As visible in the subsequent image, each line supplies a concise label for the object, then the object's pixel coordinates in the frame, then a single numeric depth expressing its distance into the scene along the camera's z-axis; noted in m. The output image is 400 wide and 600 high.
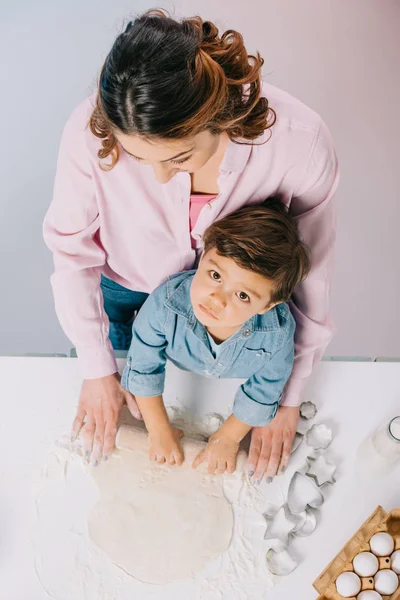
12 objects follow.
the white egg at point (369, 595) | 0.83
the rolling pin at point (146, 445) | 0.99
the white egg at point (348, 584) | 0.84
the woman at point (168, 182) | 0.60
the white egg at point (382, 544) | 0.86
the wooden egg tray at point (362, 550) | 0.85
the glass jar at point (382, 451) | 0.99
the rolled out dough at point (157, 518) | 0.92
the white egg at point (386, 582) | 0.84
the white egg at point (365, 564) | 0.85
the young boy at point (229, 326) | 0.82
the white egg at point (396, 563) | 0.85
